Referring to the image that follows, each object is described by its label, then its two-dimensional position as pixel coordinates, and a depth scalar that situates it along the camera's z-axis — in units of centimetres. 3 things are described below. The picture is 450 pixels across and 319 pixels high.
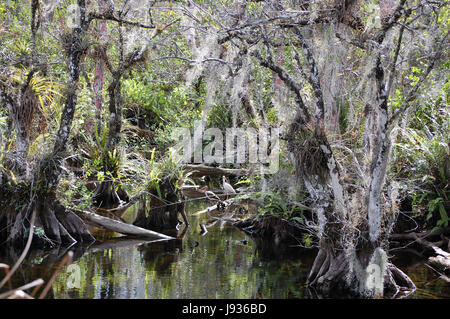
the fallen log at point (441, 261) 759
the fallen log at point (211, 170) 1265
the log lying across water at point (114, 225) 955
